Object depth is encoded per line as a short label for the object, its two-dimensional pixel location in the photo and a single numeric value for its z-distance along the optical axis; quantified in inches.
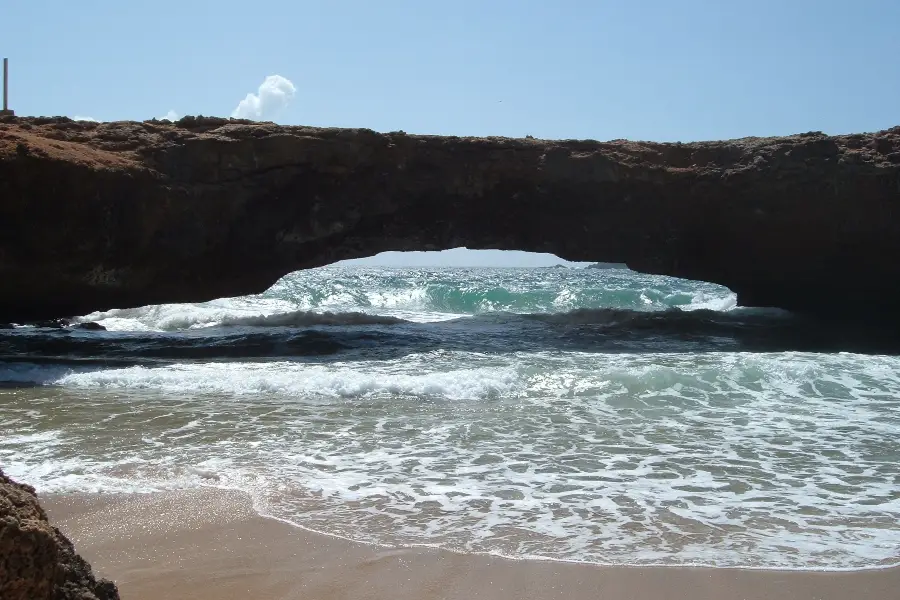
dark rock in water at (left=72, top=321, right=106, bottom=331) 651.6
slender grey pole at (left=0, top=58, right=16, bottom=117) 530.6
